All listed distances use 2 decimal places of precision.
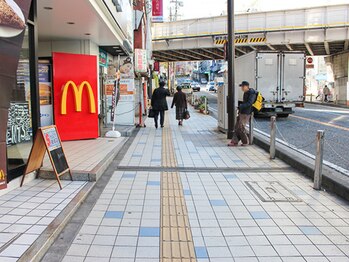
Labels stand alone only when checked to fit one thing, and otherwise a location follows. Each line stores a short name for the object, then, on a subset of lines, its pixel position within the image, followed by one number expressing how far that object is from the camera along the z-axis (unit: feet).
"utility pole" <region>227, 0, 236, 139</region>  37.42
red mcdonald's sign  31.42
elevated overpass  83.71
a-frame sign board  18.27
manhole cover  18.37
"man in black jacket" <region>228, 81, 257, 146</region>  32.58
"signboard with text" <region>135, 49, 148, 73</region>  59.15
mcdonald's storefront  19.38
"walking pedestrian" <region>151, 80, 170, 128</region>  47.78
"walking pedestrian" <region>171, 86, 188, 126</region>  51.88
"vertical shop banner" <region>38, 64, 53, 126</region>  31.22
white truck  58.54
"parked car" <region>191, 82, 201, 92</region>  226.54
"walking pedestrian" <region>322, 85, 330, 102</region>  107.04
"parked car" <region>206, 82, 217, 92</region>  232.04
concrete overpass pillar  96.94
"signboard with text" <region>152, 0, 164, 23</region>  102.06
